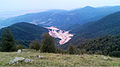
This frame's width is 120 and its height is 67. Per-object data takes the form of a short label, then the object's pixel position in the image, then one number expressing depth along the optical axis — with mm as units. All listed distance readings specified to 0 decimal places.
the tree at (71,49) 33744
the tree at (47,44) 24527
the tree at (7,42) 28850
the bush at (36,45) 37356
